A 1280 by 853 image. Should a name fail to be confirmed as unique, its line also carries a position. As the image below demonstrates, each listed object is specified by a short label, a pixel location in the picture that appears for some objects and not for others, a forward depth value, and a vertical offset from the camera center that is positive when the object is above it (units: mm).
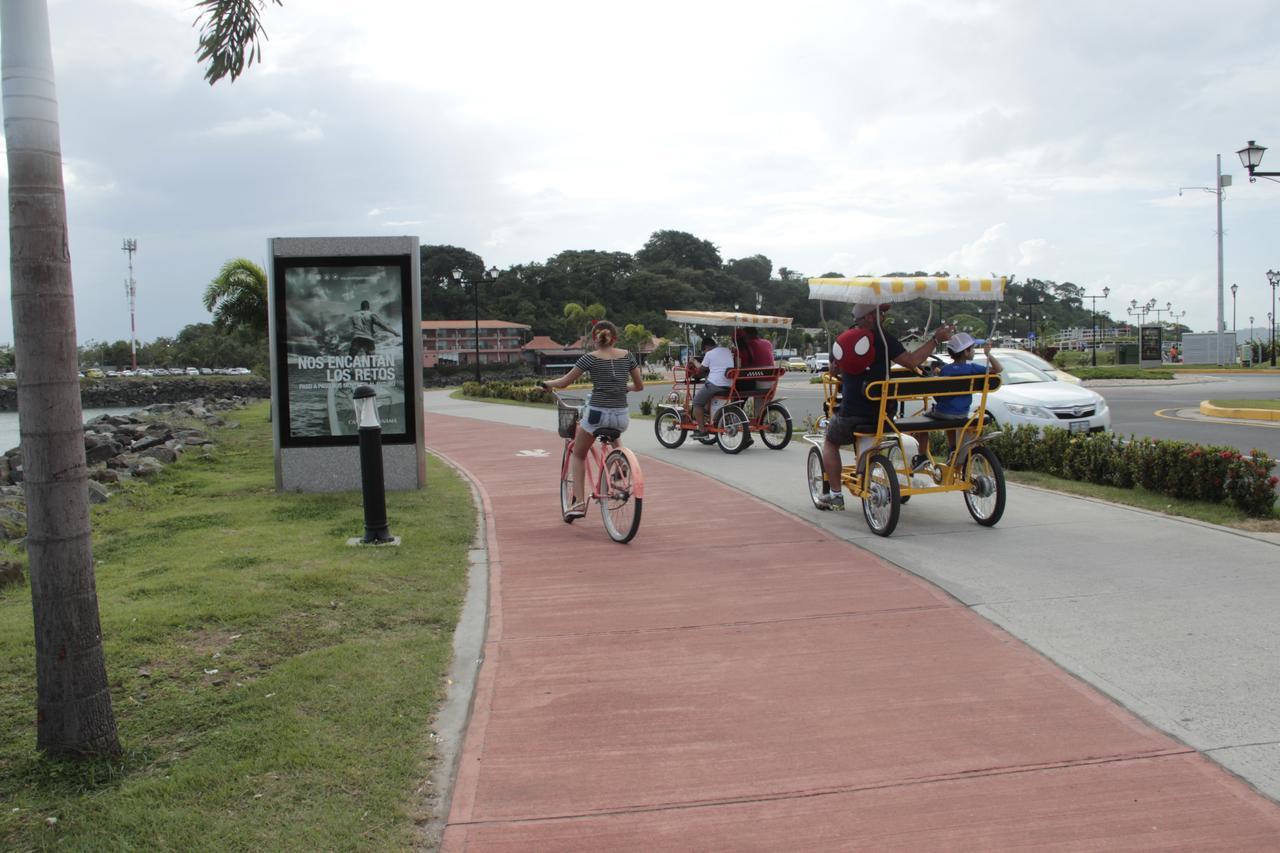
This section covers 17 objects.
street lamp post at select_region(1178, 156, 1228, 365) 49062 +7743
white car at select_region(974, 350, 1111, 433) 13375 -573
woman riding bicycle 8016 -32
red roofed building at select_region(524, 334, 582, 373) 86988 +2136
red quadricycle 14344 -542
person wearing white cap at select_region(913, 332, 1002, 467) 8109 -24
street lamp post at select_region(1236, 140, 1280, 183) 23109 +4631
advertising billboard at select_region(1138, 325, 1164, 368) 49188 +737
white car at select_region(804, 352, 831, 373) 61822 +557
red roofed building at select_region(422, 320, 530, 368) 94875 +3811
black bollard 7918 -784
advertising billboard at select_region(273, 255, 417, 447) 10711 +437
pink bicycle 7715 -807
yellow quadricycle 7789 -583
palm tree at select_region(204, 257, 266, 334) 25000 +2327
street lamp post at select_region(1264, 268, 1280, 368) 63047 +5071
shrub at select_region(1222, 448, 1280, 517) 8086 -1015
